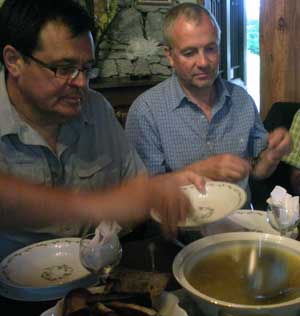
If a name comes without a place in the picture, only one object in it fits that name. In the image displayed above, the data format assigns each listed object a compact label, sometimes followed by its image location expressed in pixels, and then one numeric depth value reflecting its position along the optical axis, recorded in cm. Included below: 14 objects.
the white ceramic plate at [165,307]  81
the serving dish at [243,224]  118
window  427
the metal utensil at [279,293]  79
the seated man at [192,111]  190
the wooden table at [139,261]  94
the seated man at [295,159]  217
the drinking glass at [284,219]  111
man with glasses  136
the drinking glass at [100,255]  96
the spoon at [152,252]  108
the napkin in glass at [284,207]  111
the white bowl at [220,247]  74
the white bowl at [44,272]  98
